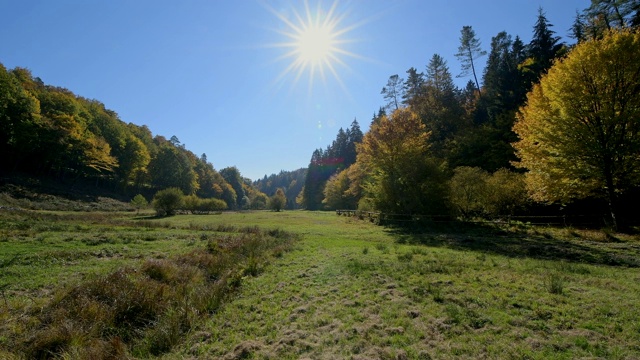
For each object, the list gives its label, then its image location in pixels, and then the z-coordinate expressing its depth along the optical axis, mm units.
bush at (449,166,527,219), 29547
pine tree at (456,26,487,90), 55906
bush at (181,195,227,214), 68988
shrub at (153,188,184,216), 54781
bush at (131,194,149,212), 60156
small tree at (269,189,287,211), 93000
